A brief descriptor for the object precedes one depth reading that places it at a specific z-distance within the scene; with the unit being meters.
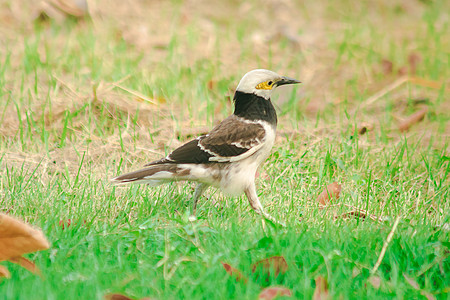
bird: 8.84
